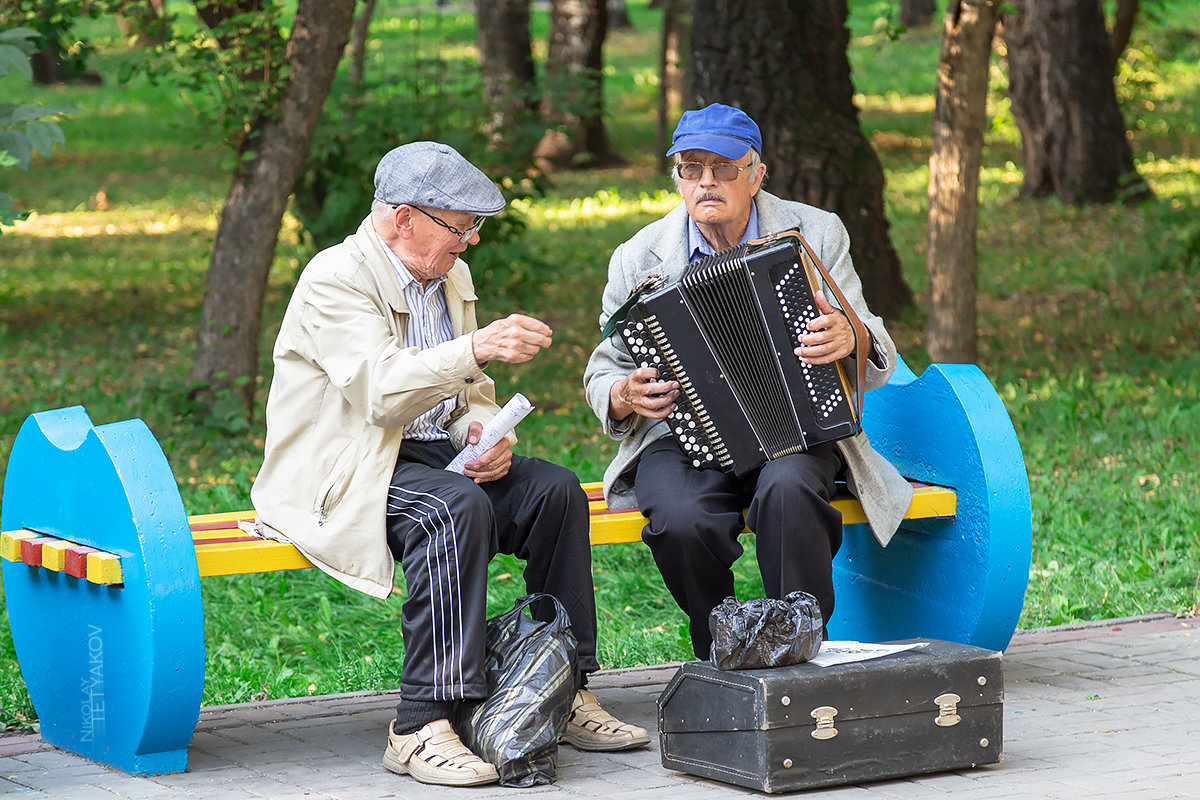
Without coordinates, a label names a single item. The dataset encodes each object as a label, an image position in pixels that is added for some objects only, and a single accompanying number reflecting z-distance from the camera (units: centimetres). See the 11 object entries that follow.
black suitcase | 721
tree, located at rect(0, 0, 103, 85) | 1520
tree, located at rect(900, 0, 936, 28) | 6462
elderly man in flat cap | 764
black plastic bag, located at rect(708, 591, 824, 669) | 741
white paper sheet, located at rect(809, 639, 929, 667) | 753
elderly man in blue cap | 829
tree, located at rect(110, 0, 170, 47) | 1714
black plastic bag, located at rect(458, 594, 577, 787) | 754
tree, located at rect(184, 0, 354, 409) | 1611
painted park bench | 750
